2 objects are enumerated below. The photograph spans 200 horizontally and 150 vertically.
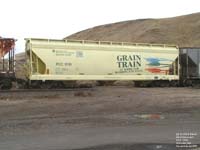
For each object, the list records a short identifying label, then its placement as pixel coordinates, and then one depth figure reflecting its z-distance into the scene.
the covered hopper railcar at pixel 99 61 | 19.22
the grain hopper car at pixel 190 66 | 23.62
